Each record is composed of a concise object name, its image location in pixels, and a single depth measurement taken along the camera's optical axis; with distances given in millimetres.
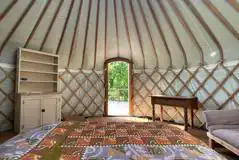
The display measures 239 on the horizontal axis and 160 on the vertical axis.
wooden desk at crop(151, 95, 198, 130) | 3643
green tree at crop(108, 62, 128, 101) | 5864
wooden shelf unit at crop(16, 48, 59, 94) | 3661
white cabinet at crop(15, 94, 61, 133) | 3363
